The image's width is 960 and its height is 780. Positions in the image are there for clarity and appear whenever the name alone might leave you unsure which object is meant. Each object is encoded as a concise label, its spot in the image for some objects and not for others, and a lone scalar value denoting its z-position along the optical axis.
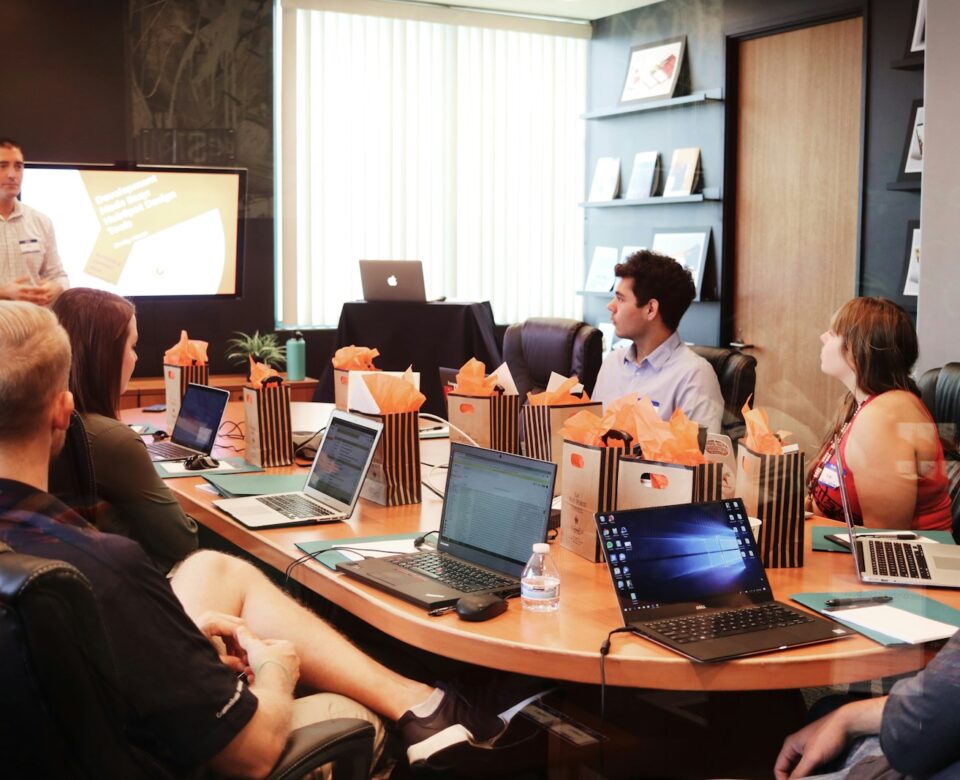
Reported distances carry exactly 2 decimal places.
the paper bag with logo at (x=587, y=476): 2.04
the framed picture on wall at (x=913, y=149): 3.06
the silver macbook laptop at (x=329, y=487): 2.43
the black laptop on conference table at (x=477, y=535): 1.88
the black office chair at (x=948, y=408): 2.54
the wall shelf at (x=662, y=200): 4.01
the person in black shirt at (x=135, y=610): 1.23
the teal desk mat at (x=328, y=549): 2.08
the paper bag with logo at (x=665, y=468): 1.97
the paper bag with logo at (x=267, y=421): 2.99
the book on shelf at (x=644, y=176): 4.14
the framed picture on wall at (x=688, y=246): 4.09
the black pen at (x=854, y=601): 1.78
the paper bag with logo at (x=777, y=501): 2.01
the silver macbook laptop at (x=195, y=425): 3.08
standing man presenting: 2.93
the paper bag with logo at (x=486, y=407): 2.85
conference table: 1.56
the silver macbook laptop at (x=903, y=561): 1.92
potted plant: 5.26
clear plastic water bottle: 1.78
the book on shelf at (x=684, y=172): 4.01
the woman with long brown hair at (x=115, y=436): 1.72
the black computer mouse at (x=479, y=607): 1.72
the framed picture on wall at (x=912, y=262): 3.06
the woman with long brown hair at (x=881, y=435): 2.46
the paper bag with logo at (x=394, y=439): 2.53
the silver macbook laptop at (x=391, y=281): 4.71
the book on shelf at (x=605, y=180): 4.25
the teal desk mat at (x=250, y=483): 2.66
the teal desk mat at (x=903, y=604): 1.72
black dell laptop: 1.64
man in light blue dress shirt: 3.35
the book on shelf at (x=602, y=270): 4.39
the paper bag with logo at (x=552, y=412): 2.54
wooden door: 3.42
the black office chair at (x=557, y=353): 3.75
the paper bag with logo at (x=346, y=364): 3.50
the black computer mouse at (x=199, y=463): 2.92
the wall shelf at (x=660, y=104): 3.92
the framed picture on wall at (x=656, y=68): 4.00
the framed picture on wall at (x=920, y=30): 2.99
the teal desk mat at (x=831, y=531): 2.15
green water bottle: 4.67
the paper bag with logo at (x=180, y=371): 3.53
